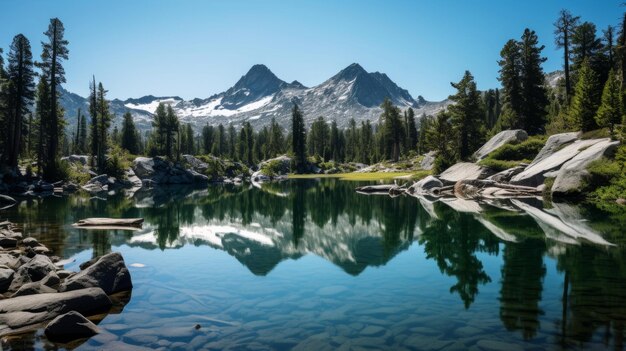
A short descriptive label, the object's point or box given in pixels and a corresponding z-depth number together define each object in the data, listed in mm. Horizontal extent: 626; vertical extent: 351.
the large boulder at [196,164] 105494
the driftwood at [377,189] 55531
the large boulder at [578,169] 35094
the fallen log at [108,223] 27766
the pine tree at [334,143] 166000
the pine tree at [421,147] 121488
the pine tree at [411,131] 135375
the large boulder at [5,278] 12927
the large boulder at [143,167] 88875
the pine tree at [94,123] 81312
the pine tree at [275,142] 150138
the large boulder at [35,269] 13852
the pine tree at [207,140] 155850
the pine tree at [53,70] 59500
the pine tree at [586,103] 44750
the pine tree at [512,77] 58938
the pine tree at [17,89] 53875
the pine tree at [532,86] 58219
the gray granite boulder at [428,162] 85188
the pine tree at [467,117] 61438
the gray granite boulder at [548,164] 39219
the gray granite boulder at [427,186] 52500
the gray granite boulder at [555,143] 43719
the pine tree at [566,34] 55516
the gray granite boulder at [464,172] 49375
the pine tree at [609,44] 58100
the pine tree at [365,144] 155662
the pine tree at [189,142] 151362
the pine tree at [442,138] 64688
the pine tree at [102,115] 85375
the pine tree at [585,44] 59322
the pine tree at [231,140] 173150
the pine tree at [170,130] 102750
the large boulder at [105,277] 12500
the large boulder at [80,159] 86762
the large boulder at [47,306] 10172
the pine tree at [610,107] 38938
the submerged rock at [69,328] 9430
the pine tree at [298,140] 125062
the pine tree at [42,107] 60719
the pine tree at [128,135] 109312
